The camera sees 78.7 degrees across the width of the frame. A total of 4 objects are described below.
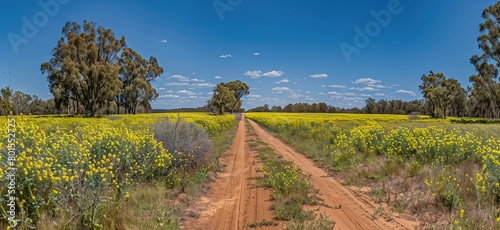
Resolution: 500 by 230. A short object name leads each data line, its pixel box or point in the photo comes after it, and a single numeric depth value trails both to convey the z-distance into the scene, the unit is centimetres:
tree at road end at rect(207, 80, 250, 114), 7356
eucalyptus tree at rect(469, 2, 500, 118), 4275
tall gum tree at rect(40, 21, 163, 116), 4303
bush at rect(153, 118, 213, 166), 952
